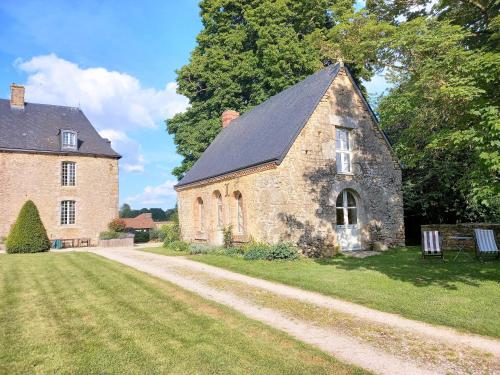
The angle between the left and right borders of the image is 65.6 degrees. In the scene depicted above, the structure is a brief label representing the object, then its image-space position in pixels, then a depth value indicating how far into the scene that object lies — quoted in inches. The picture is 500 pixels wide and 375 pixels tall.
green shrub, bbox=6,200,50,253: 769.6
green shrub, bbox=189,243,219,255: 629.9
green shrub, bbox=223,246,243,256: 576.1
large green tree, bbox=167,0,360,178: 970.1
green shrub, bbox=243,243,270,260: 515.5
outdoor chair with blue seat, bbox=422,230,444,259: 449.4
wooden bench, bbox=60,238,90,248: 1006.5
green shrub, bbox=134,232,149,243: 1165.1
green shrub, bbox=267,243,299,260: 512.4
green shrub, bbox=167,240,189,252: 732.2
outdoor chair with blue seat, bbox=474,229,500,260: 432.5
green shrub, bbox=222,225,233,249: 621.0
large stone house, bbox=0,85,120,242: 971.9
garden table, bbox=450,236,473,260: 563.2
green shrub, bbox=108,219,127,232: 1059.4
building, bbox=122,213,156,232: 1731.2
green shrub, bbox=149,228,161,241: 1173.1
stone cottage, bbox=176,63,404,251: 546.0
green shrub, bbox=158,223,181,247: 854.5
